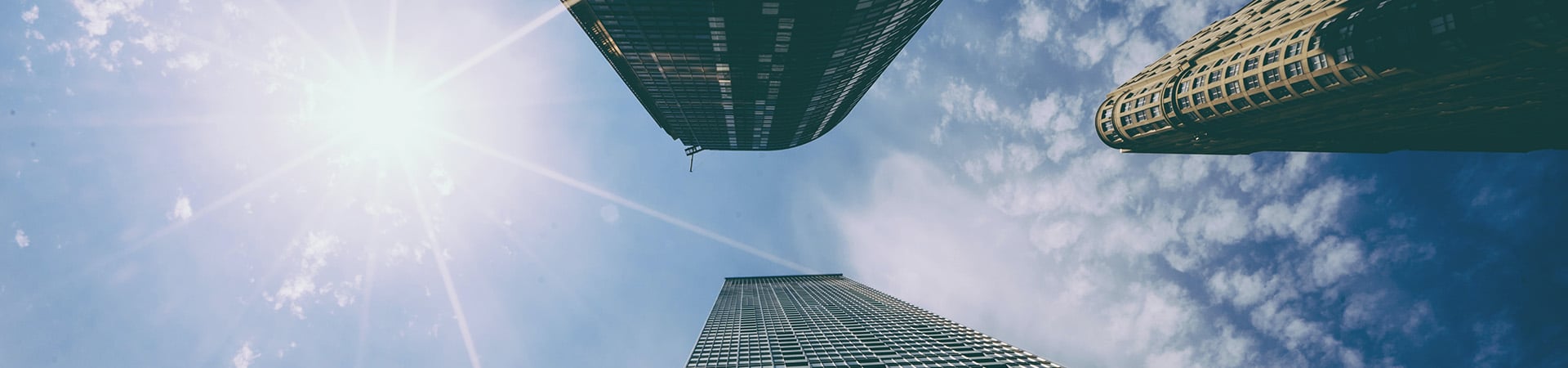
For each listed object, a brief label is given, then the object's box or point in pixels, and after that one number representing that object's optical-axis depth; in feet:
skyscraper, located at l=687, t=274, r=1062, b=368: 217.77
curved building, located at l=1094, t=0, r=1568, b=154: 125.70
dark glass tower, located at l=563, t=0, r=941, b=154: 170.40
